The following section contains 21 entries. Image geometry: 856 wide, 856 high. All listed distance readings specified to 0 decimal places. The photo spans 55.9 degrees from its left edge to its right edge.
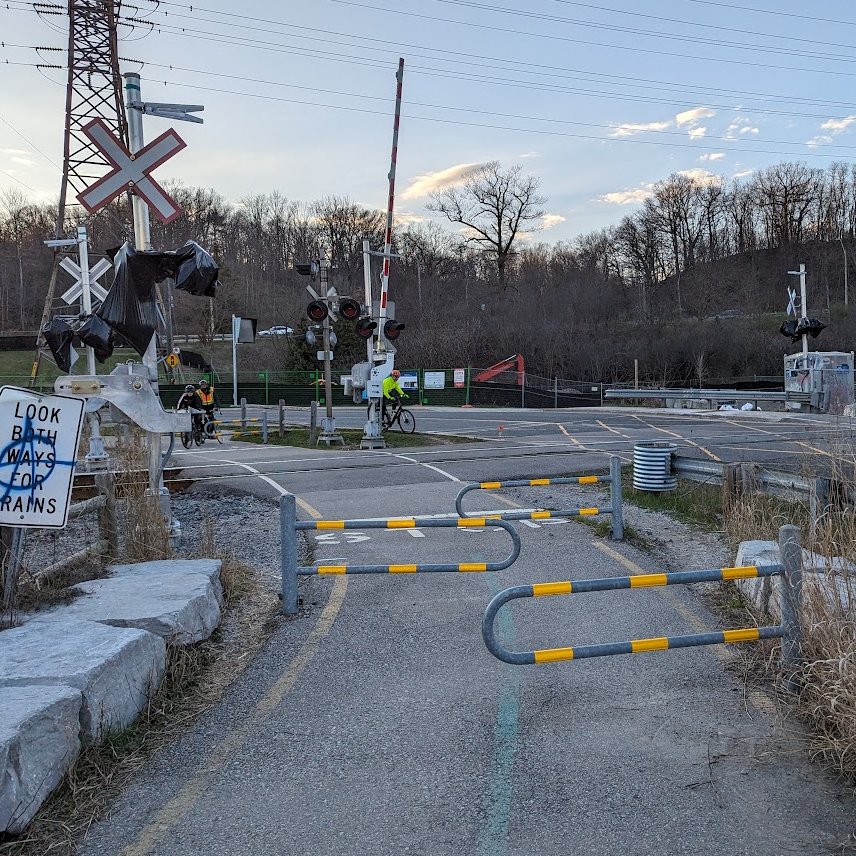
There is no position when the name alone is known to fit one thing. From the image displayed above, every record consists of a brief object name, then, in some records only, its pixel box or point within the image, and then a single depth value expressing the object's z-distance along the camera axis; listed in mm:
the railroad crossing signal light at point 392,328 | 20266
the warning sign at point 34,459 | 5223
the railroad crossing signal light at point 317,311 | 19344
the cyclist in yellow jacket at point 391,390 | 22594
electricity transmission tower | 32031
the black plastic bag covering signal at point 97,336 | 11750
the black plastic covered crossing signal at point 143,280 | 8555
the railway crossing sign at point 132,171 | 8242
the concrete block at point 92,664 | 3955
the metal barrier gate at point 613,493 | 7655
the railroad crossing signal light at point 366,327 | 20156
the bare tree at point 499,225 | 80938
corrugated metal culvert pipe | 11656
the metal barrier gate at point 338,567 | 6012
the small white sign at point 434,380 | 46906
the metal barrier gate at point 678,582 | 4004
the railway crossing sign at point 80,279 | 16641
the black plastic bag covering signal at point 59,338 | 14909
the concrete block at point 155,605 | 5027
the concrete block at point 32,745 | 3254
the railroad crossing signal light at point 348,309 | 20047
